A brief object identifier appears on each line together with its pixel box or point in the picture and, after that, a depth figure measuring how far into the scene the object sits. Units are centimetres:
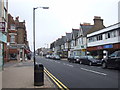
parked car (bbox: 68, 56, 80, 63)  3250
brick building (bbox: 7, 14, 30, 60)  3906
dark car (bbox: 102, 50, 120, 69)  1756
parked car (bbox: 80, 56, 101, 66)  2513
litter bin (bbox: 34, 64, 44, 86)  942
